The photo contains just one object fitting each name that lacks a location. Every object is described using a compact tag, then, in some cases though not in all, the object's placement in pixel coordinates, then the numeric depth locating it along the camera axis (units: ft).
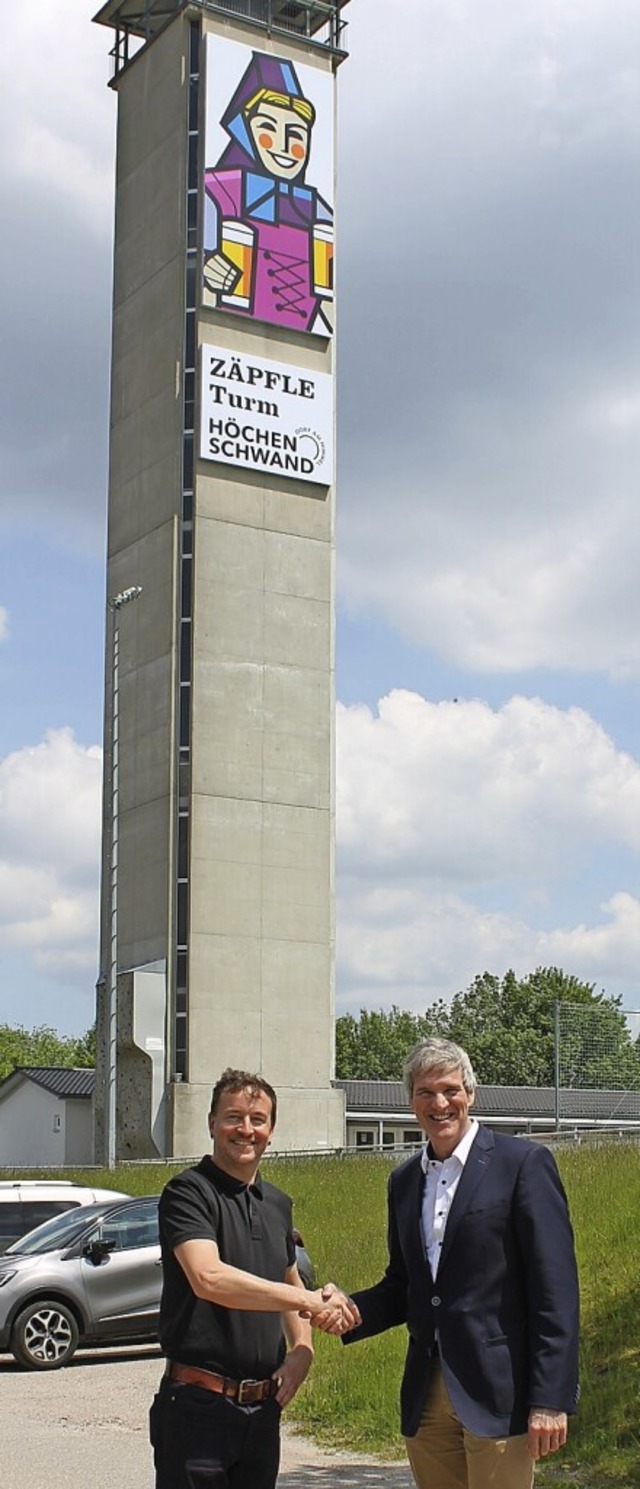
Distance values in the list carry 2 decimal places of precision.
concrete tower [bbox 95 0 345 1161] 180.45
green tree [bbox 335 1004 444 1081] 370.12
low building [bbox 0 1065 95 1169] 198.90
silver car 58.59
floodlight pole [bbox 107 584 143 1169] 129.59
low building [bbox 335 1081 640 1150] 153.48
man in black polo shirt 18.42
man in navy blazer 18.34
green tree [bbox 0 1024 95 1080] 406.62
